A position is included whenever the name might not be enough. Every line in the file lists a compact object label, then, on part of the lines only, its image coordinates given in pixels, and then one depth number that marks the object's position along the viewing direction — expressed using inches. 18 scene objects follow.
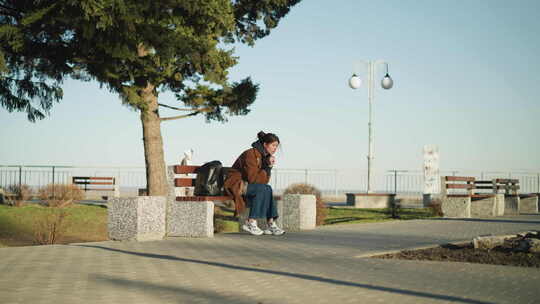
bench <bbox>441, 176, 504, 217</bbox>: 737.5
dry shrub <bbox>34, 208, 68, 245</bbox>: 573.4
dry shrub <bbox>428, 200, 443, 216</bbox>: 811.3
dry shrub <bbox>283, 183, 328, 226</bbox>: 684.1
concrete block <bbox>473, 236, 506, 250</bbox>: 350.3
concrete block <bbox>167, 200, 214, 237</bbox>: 427.5
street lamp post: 1105.4
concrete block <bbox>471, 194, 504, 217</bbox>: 796.0
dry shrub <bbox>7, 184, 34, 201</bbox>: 858.1
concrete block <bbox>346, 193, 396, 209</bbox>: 1031.0
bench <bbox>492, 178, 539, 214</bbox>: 857.2
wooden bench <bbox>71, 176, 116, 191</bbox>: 1039.6
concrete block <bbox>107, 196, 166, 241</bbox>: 395.9
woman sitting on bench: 425.1
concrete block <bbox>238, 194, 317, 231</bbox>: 501.7
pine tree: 497.0
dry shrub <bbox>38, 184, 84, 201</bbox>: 863.7
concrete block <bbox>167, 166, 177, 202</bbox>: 430.6
